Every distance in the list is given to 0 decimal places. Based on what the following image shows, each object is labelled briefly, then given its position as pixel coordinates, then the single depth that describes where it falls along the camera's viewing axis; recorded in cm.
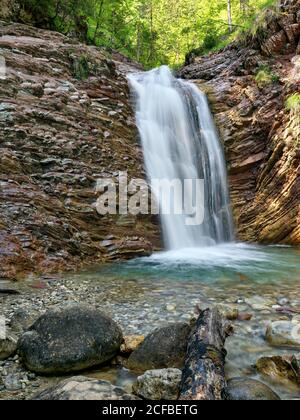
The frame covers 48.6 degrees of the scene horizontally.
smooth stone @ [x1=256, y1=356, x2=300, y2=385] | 282
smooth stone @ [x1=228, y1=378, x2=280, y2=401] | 243
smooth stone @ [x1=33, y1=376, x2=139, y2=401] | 222
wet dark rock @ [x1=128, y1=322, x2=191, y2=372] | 306
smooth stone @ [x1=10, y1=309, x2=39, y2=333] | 364
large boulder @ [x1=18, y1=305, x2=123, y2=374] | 293
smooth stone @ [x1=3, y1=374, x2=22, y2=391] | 268
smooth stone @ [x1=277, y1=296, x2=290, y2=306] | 474
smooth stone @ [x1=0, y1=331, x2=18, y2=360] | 307
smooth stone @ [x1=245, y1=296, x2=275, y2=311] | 459
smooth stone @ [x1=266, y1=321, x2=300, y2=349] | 351
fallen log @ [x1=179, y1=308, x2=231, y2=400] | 236
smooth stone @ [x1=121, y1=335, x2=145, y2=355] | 330
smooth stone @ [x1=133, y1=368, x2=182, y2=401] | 251
